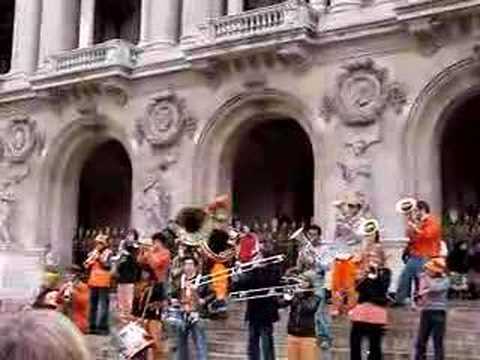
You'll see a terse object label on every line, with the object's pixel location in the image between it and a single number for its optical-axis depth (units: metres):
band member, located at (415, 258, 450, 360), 9.51
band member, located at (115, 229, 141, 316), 11.75
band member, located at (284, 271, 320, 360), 9.41
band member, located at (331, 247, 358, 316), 12.23
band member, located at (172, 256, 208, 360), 10.03
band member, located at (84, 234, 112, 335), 13.88
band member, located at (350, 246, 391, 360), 9.39
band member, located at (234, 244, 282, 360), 9.97
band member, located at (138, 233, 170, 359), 10.30
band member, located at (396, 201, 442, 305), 11.38
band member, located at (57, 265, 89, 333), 14.10
